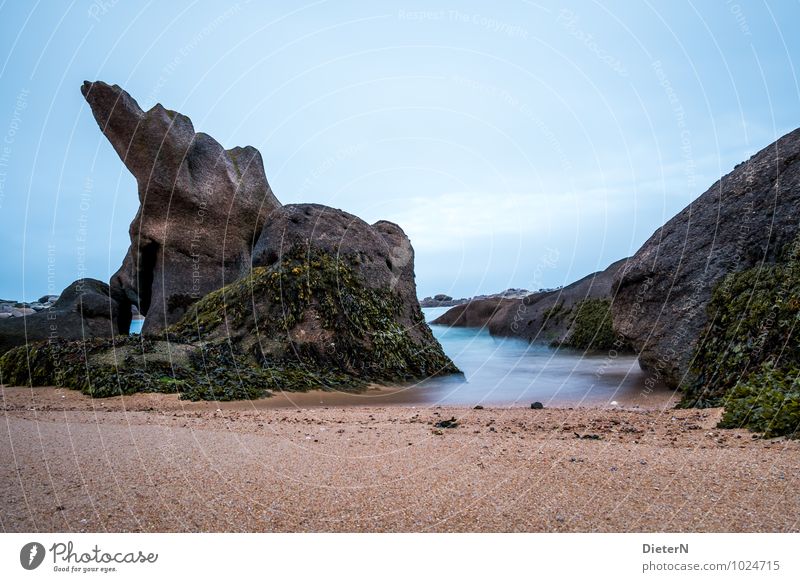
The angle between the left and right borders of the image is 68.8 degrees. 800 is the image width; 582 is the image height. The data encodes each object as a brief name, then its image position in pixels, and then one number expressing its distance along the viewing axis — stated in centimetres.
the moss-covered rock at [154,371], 826
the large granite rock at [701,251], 766
